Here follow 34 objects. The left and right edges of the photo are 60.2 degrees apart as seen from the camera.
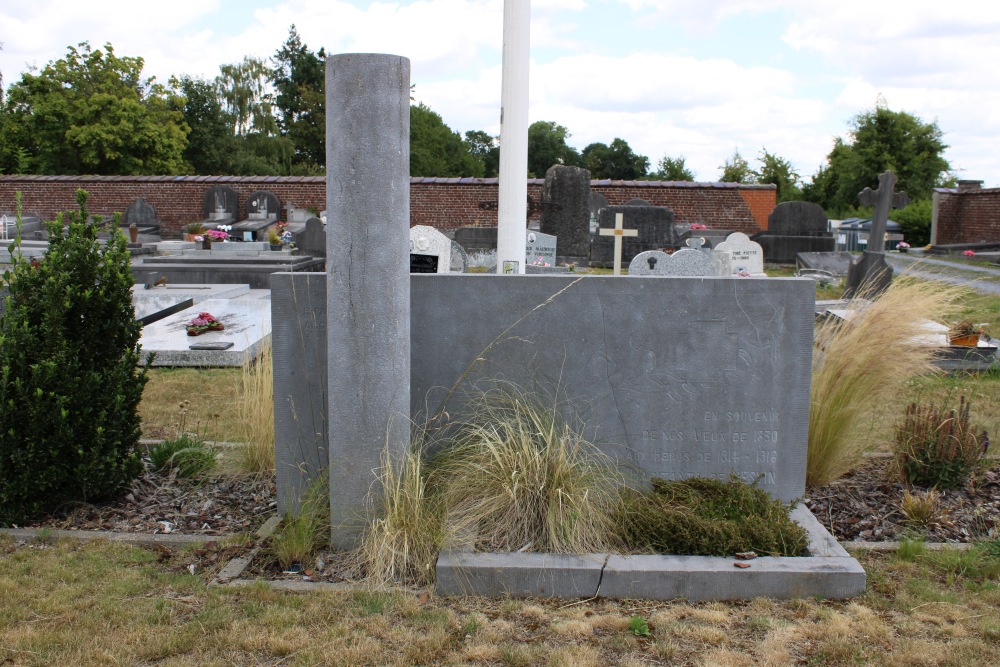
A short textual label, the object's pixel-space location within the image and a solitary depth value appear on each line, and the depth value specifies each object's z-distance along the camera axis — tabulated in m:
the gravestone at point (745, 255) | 14.51
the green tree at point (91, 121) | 37.03
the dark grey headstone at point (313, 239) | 17.86
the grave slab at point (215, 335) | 8.45
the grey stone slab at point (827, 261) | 18.45
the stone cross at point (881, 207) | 13.62
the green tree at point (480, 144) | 70.19
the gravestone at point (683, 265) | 9.83
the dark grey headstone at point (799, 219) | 21.62
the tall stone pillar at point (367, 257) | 3.59
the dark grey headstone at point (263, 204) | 26.50
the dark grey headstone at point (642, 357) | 4.21
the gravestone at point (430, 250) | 8.56
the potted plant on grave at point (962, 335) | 8.50
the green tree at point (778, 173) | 38.12
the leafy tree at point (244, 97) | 50.94
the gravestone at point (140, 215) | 26.84
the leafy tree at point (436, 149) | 52.09
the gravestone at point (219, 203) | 27.02
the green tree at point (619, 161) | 55.85
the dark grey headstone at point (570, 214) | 18.53
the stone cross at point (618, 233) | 14.80
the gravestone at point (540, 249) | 14.12
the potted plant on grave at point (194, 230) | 24.02
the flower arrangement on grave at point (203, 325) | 9.10
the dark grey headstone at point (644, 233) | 19.00
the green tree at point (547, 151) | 62.41
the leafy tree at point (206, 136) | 45.19
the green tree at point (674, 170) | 42.41
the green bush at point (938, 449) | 4.87
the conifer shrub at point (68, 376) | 4.13
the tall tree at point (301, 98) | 48.88
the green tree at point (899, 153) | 36.31
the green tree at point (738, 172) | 38.28
